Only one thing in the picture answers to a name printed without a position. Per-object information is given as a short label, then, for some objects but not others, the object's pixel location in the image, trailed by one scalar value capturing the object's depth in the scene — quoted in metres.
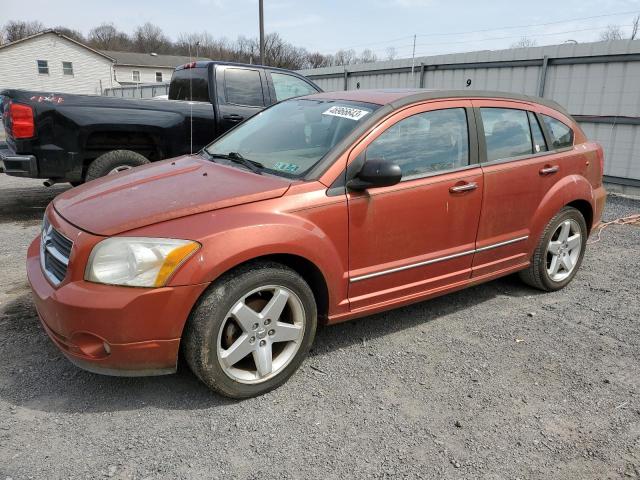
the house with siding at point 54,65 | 42.84
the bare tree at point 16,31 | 70.50
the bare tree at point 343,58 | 58.16
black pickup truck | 5.68
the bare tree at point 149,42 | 74.99
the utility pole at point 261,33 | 20.38
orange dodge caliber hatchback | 2.51
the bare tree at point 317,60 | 66.06
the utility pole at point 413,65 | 12.43
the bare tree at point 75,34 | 71.50
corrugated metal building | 8.50
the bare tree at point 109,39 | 73.38
